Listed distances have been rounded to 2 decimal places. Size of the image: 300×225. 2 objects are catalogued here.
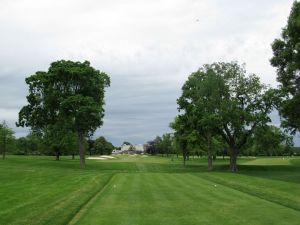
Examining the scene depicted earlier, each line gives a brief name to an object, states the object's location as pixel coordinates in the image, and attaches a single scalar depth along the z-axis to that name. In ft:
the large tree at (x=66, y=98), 199.31
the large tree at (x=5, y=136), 276.21
